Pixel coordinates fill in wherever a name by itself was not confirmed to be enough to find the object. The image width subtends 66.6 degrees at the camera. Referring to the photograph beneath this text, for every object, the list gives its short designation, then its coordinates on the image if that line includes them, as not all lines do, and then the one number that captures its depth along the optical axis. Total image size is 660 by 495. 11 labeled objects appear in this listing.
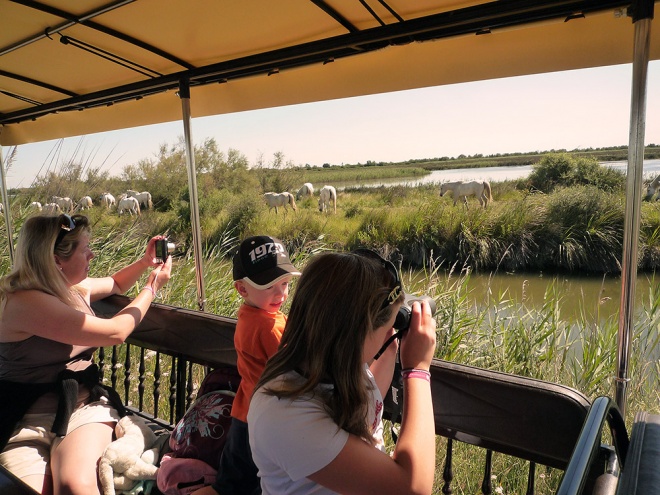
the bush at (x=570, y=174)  14.87
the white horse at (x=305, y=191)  20.23
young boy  1.40
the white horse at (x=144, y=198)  17.87
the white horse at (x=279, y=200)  18.05
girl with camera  0.93
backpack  1.49
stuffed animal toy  1.53
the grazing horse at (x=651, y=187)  9.70
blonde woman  1.60
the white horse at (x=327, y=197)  18.22
